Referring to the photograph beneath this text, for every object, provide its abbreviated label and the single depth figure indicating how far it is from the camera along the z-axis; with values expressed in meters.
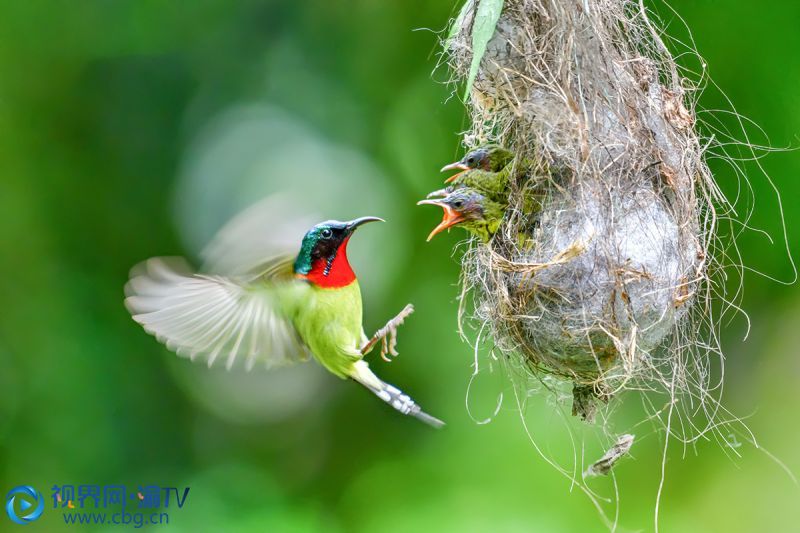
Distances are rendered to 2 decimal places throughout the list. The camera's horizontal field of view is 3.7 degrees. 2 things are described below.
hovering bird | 4.23
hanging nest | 4.17
